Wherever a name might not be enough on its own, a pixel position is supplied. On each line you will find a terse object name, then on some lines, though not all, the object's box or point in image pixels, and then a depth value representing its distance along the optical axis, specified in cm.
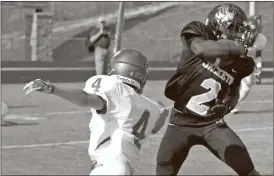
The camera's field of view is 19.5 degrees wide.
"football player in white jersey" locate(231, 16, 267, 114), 1590
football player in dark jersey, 677
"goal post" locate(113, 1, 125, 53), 2478
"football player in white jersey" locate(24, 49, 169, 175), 520
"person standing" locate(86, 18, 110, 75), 1925
